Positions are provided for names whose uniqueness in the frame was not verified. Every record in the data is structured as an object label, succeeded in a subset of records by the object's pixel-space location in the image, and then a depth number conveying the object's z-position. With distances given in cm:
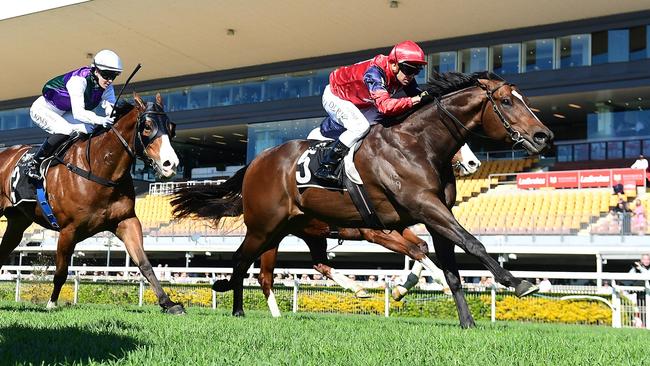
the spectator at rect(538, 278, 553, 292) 1075
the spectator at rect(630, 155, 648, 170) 1811
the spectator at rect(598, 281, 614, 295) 1035
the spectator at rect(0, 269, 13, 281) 1672
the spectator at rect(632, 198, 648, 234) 1448
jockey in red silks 555
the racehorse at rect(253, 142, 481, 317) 691
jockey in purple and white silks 661
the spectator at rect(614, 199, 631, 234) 1470
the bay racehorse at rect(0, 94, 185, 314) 631
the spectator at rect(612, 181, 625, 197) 1708
